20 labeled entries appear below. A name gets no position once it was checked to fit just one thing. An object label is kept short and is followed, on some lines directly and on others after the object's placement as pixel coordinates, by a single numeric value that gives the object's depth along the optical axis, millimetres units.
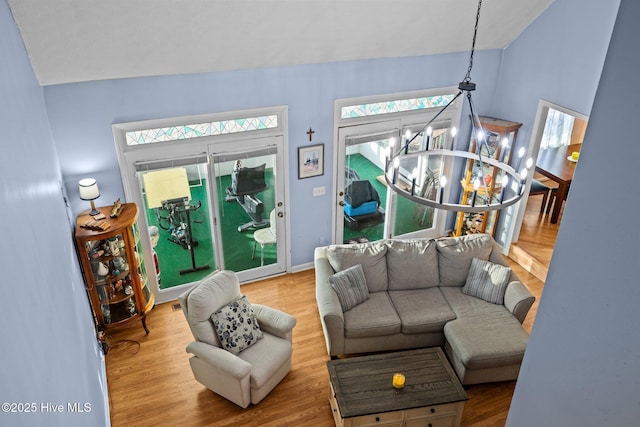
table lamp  4852
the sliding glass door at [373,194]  6352
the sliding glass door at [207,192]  5348
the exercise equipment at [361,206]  6766
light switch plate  6380
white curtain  8531
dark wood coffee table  4199
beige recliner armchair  4531
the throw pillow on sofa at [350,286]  5230
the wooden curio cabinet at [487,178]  6488
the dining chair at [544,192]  7355
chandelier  6711
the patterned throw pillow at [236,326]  4727
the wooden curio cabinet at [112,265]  4797
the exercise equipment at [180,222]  5809
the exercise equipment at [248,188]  5941
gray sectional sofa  4848
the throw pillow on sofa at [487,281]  5379
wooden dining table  7265
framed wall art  6055
